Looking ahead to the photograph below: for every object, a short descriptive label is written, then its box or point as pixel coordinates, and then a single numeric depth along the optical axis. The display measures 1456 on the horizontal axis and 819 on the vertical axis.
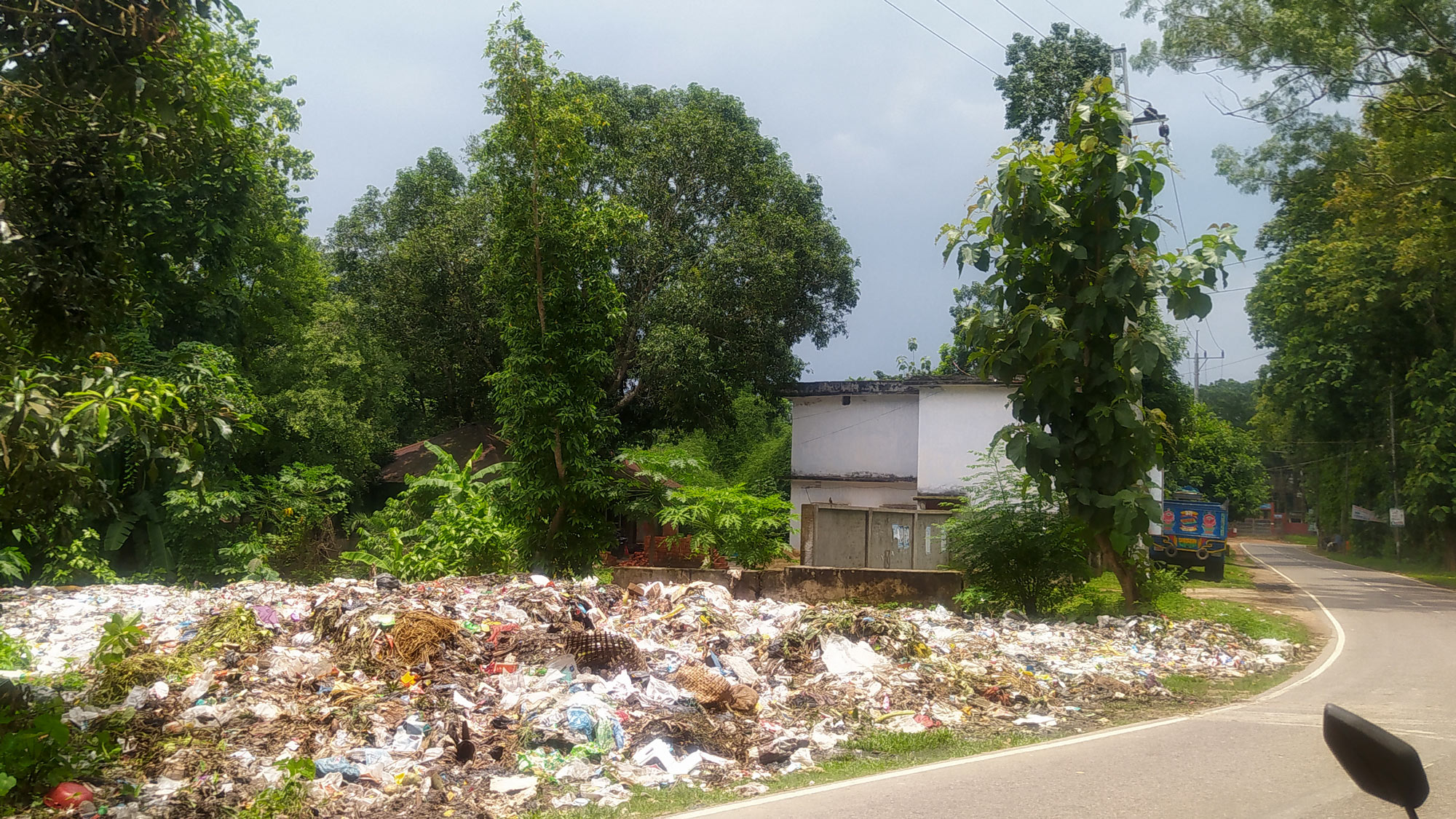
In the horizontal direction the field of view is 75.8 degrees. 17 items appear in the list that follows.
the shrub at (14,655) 8.61
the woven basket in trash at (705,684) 8.23
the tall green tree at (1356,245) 21.44
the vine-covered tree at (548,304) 17.08
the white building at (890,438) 25.67
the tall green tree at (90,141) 5.68
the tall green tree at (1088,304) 12.28
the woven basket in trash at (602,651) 8.84
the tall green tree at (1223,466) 51.84
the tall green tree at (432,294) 26.17
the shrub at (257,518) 20.53
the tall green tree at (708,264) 24.78
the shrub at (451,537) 16.31
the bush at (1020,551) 13.30
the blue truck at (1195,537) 25.19
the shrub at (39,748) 5.54
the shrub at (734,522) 18.03
